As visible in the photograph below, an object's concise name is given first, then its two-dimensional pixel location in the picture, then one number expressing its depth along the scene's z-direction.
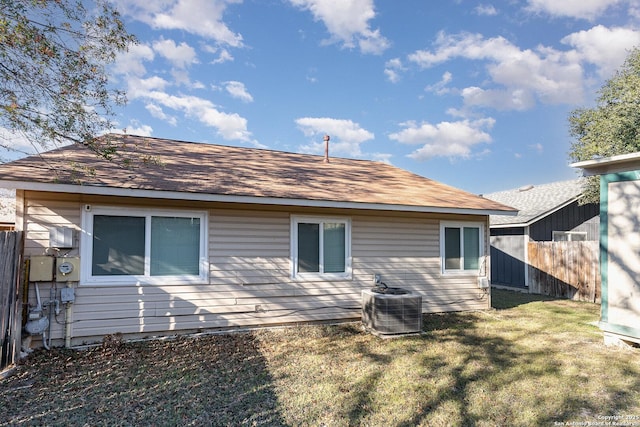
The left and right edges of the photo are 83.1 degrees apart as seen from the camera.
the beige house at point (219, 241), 5.20
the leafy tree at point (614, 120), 11.92
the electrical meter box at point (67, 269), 5.07
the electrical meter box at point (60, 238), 5.10
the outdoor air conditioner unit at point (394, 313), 6.02
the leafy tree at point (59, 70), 4.46
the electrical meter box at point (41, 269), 4.96
